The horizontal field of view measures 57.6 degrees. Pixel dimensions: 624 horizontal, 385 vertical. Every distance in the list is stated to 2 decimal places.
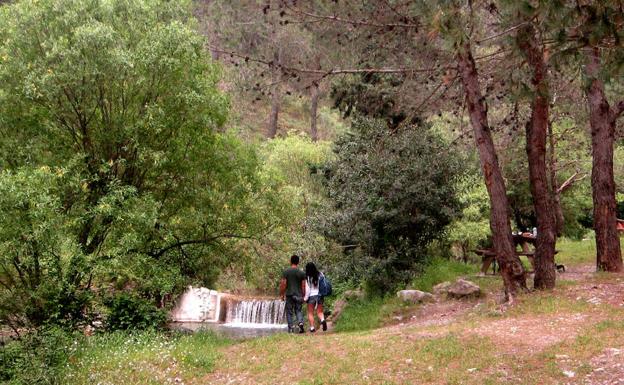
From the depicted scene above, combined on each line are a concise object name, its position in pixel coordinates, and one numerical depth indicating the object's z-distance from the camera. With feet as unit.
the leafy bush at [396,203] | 46.26
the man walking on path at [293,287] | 39.34
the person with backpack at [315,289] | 40.65
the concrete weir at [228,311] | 67.26
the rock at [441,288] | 45.29
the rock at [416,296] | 44.29
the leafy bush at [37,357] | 27.25
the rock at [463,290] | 43.04
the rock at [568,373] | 21.89
